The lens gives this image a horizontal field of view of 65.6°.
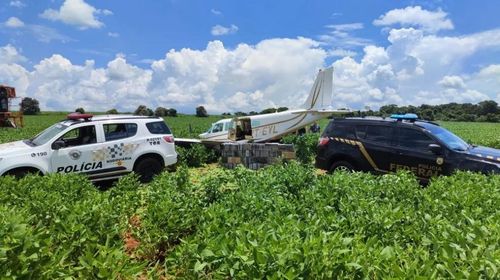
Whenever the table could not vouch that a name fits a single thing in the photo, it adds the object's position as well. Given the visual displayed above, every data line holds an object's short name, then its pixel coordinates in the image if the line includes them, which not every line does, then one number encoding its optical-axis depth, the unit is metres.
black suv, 8.97
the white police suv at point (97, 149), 9.55
